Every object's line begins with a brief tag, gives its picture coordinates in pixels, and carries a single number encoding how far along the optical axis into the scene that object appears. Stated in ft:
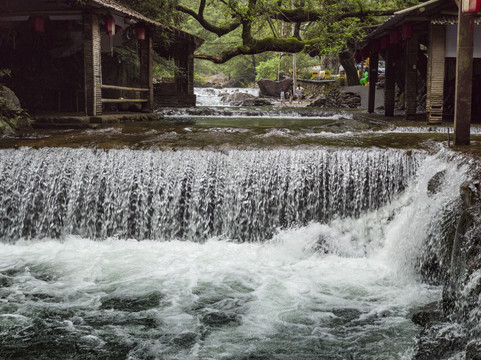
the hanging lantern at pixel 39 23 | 43.62
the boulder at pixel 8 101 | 37.37
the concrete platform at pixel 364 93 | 79.58
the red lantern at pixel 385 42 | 48.72
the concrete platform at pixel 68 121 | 39.29
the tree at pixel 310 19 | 66.08
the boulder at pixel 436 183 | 23.47
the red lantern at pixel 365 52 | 56.42
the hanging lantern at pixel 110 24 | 42.22
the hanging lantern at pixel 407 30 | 40.19
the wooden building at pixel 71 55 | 41.65
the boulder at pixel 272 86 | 119.14
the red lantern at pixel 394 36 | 44.50
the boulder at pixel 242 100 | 100.94
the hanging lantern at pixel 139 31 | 48.52
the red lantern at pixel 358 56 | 59.31
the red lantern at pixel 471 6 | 23.06
